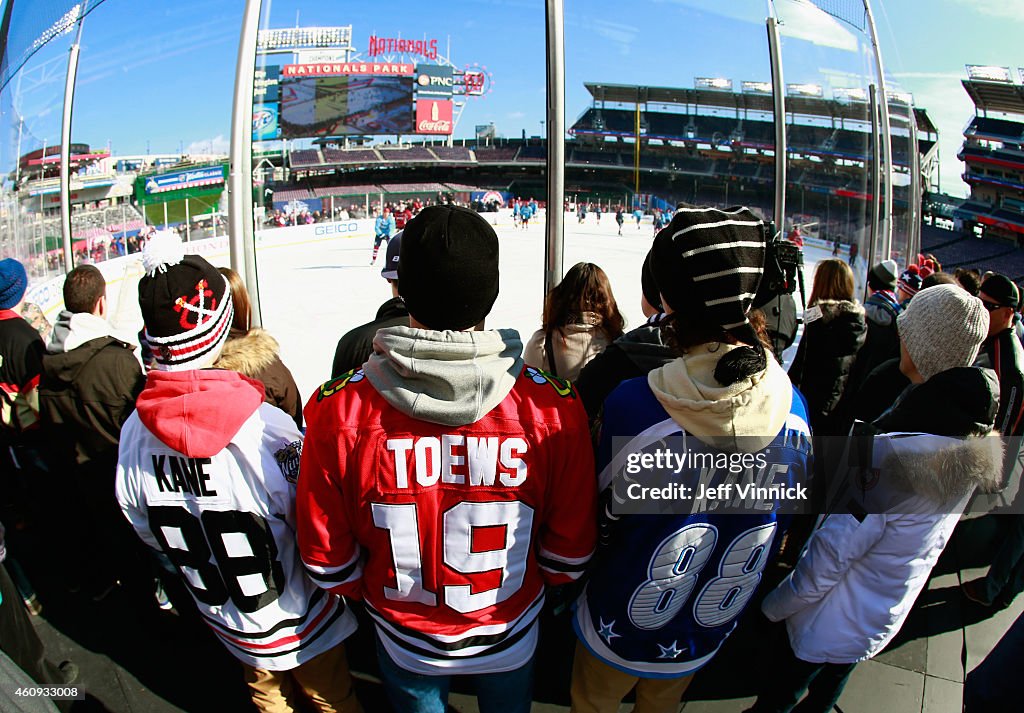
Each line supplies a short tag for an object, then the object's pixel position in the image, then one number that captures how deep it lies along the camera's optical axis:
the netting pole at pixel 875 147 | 4.03
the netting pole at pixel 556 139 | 2.64
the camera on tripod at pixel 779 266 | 1.70
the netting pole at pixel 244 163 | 2.71
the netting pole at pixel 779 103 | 3.18
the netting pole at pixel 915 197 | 4.99
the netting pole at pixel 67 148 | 3.25
